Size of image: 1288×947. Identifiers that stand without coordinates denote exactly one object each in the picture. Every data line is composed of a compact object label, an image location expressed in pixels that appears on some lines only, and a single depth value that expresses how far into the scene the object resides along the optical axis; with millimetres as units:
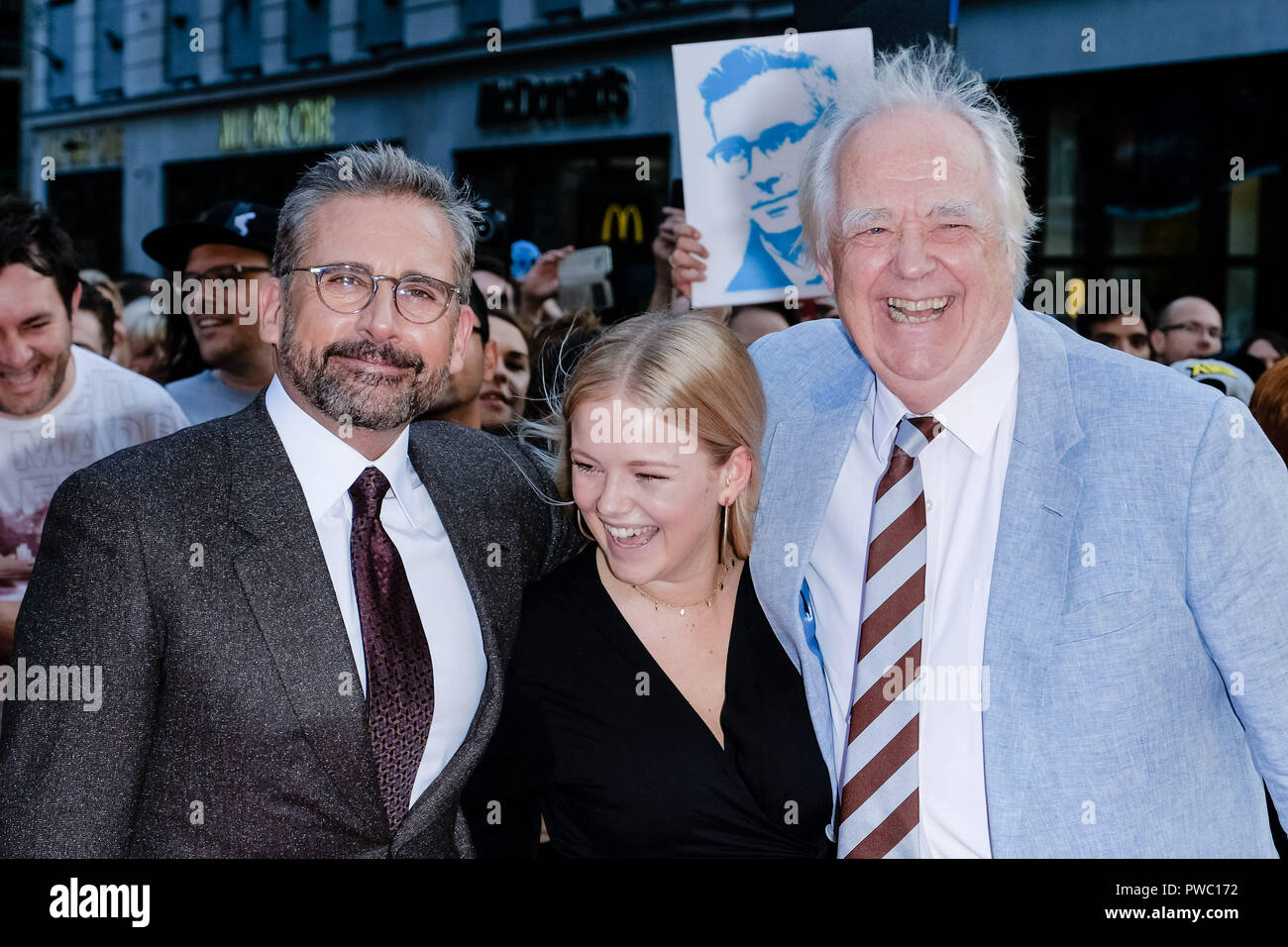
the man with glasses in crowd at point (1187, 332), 5637
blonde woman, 2176
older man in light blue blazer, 1908
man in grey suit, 1905
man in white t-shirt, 3186
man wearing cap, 4047
